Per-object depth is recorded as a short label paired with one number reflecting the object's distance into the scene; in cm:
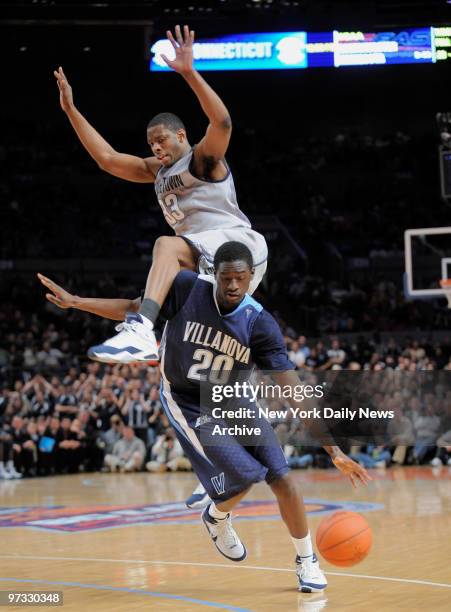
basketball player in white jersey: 623
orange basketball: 658
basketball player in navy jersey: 658
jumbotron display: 1903
